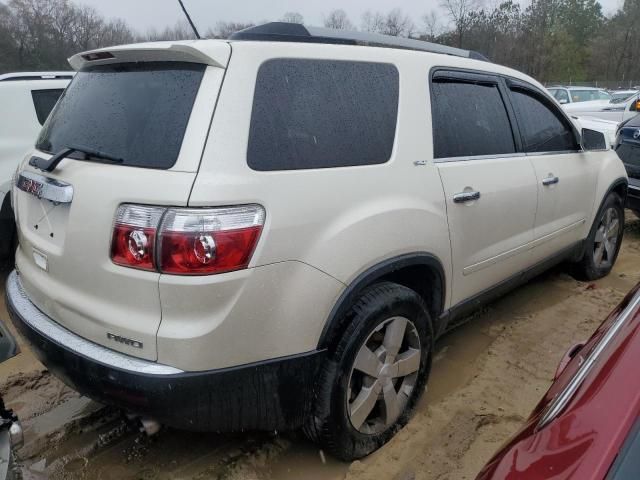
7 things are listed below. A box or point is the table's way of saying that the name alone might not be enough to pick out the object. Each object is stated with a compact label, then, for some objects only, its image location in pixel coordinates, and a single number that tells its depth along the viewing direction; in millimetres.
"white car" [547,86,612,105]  13602
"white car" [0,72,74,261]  4516
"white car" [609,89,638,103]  15727
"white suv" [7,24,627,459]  1850
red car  1063
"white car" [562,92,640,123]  11023
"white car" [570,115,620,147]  8703
